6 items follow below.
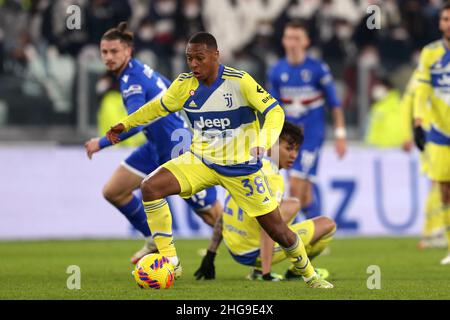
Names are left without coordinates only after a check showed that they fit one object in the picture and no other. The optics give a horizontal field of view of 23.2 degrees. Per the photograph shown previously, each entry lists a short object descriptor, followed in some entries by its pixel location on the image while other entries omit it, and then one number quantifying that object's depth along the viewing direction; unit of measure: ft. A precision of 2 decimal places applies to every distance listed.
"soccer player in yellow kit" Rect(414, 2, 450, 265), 39.41
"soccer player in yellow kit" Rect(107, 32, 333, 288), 29.37
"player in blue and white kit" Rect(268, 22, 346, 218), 46.62
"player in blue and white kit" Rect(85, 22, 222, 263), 36.50
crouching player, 33.04
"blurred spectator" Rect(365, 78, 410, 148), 57.98
